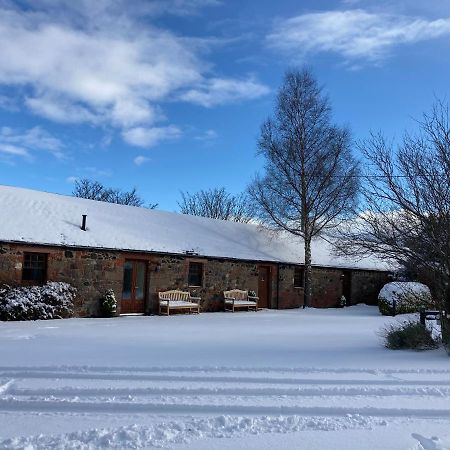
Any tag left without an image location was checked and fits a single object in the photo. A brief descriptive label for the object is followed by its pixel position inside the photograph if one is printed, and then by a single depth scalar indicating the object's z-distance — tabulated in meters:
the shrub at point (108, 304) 16.72
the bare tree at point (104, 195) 45.50
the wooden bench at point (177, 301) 18.09
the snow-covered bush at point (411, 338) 9.27
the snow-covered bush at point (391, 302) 19.55
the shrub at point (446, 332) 8.86
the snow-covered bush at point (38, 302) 14.55
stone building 15.95
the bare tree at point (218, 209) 46.03
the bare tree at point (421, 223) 9.36
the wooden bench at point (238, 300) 20.31
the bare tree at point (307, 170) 22.91
